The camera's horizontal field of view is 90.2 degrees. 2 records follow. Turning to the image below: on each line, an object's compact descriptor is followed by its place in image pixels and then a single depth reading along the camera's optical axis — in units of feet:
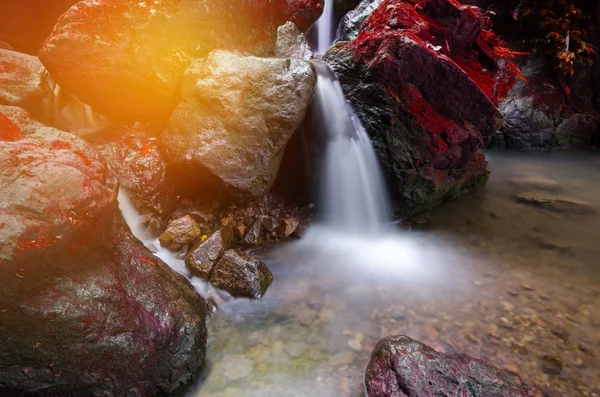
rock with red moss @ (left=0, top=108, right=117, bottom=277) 5.91
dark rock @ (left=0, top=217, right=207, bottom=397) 6.19
